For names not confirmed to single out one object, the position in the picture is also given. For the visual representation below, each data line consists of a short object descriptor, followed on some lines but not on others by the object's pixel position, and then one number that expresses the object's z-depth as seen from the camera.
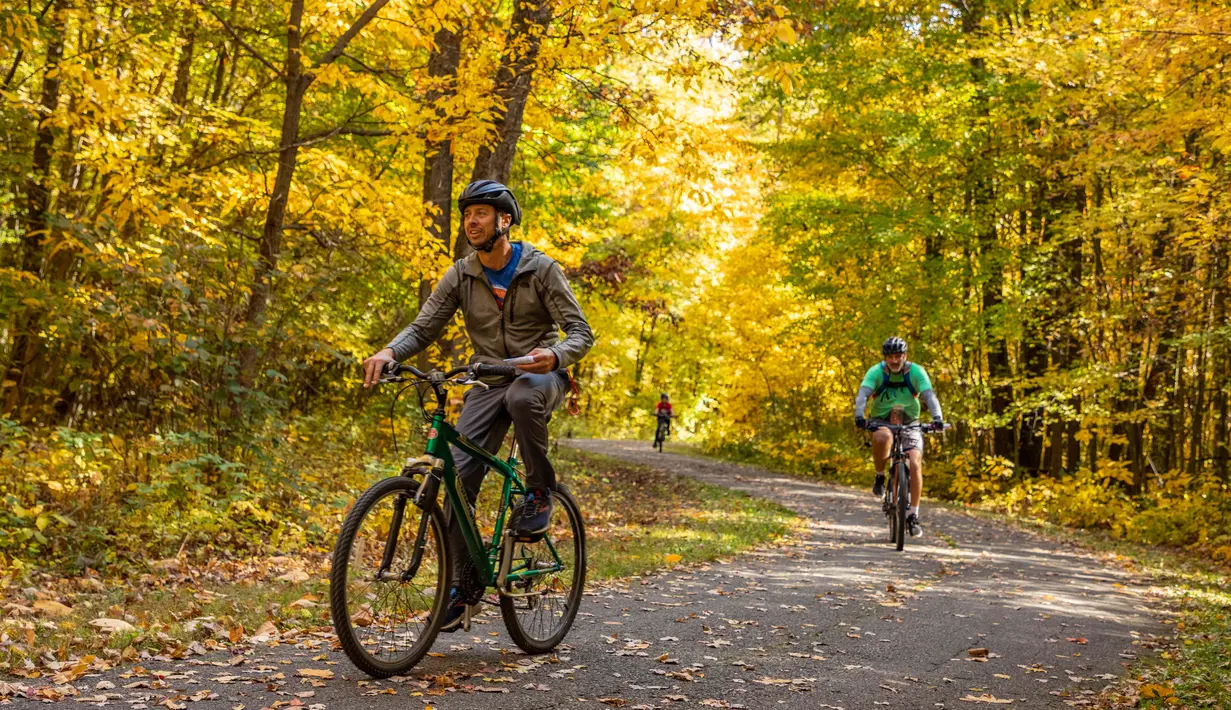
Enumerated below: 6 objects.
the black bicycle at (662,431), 34.81
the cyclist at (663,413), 35.31
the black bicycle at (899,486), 11.97
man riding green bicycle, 5.38
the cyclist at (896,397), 11.84
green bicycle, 4.86
